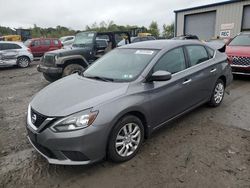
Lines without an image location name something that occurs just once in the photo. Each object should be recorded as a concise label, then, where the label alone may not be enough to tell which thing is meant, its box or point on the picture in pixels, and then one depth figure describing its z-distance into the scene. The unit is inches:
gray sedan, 88.5
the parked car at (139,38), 477.8
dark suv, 242.9
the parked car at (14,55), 394.2
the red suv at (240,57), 237.2
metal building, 544.3
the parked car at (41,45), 533.6
